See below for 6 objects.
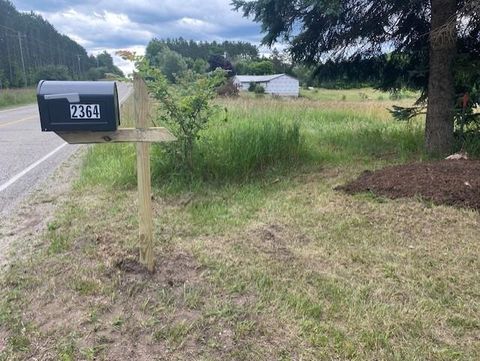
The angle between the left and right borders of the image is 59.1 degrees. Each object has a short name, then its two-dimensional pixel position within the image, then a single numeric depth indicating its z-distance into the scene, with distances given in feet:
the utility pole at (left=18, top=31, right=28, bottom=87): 181.78
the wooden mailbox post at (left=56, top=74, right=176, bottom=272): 8.90
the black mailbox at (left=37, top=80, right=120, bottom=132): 8.42
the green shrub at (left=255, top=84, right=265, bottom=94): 162.67
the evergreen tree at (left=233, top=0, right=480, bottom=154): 20.76
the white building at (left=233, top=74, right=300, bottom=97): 203.41
